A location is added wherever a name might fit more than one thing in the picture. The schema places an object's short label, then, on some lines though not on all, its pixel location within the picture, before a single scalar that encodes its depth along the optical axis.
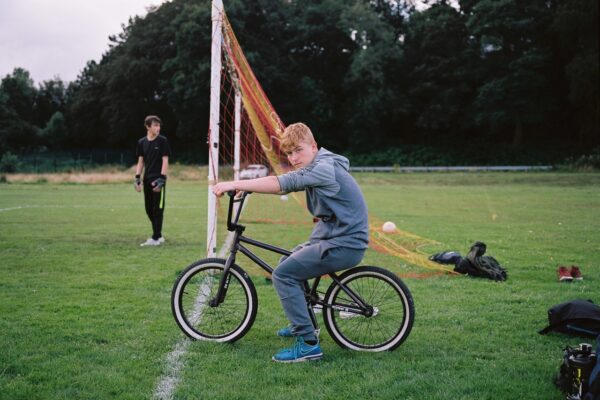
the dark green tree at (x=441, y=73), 55.22
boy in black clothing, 9.50
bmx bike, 4.56
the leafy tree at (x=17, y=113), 58.88
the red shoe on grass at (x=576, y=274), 7.16
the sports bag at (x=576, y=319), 4.88
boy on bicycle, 4.32
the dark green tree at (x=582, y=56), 46.22
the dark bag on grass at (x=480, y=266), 7.34
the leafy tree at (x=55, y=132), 61.81
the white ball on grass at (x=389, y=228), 11.55
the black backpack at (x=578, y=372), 3.40
